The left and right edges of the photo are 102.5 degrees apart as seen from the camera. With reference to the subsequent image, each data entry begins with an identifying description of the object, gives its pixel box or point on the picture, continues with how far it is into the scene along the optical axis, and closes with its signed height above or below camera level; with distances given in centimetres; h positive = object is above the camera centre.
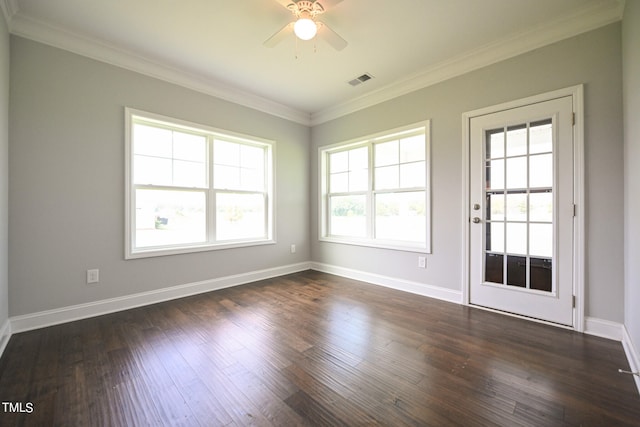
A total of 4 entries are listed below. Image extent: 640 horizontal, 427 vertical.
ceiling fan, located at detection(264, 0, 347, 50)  193 +148
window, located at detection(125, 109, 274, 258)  288 +33
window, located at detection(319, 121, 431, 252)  328 +34
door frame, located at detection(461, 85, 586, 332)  219 +12
